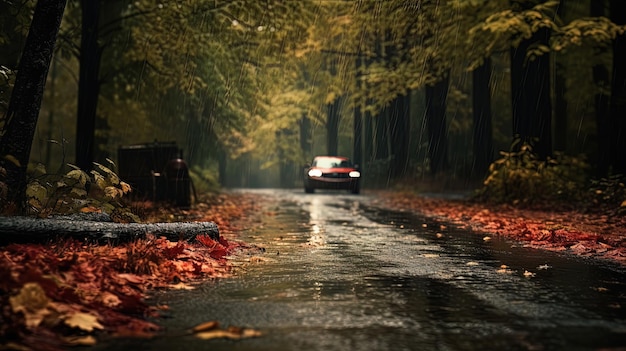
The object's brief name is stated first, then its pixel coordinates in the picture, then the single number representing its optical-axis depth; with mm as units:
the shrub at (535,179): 40937
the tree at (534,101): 44094
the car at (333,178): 67375
